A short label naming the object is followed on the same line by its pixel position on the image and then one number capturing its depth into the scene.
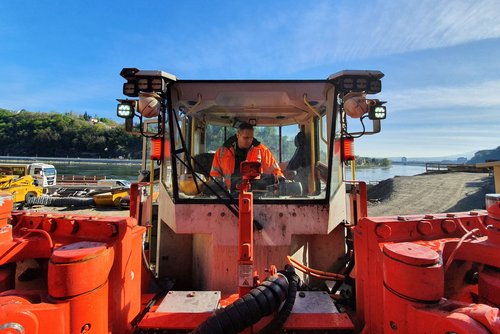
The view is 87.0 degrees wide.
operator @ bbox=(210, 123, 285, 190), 3.20
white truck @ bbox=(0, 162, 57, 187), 20.98
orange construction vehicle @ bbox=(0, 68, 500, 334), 1.69
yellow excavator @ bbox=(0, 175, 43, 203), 17.16
